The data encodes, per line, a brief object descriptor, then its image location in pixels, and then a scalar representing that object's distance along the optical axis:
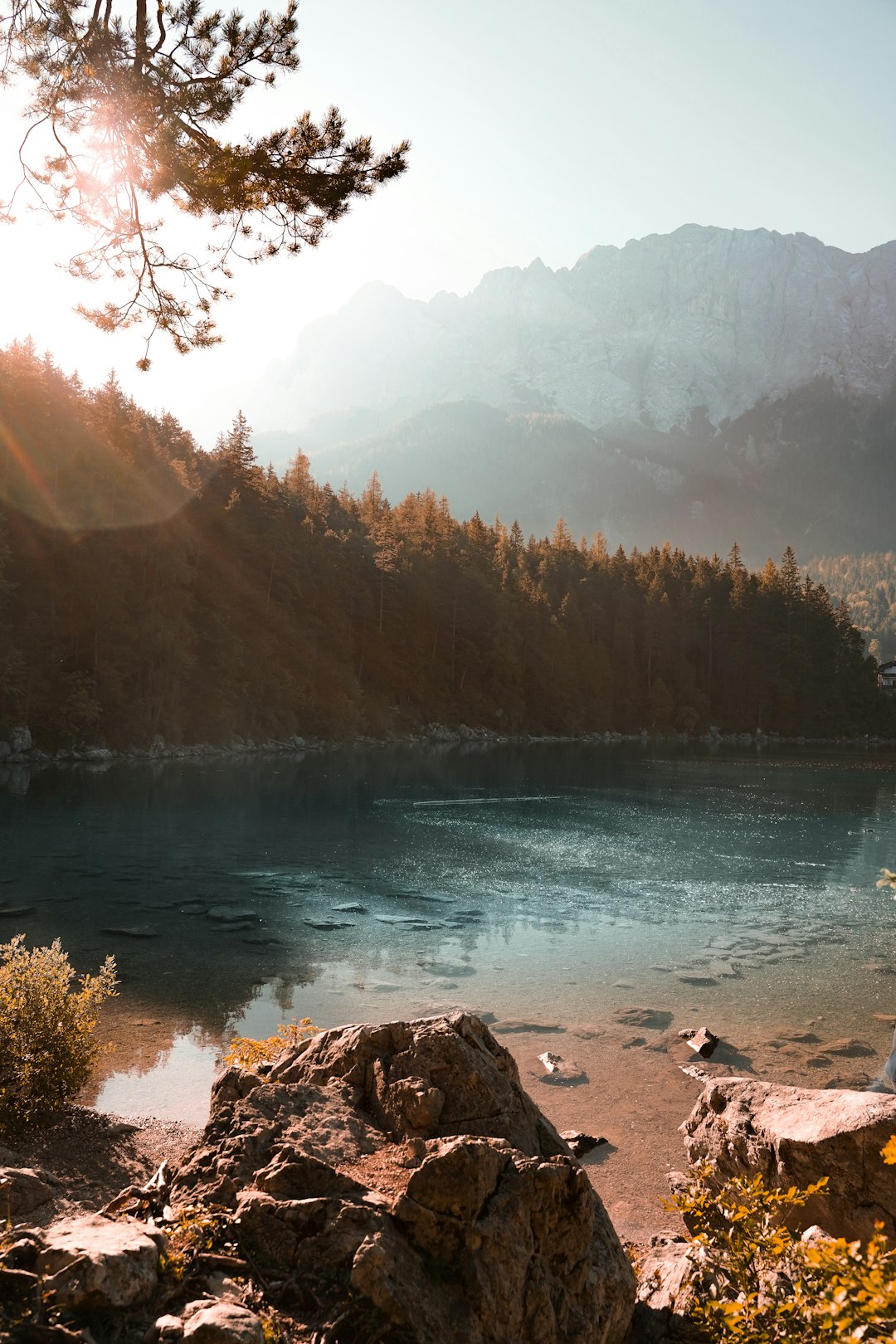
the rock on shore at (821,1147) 6.10
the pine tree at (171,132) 8.34
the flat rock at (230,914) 19.70
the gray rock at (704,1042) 12.96
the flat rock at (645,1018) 14.27
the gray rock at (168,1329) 3.56
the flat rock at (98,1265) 3.56
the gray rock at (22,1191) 5.46
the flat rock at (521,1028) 13.59
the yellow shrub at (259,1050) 7.11
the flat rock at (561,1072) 11.66
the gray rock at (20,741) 50.00
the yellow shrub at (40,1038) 8.12
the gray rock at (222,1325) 3.54
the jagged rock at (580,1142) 9.53
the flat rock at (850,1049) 13.22
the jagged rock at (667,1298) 4.88
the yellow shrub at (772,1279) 3.12
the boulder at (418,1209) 4.20
